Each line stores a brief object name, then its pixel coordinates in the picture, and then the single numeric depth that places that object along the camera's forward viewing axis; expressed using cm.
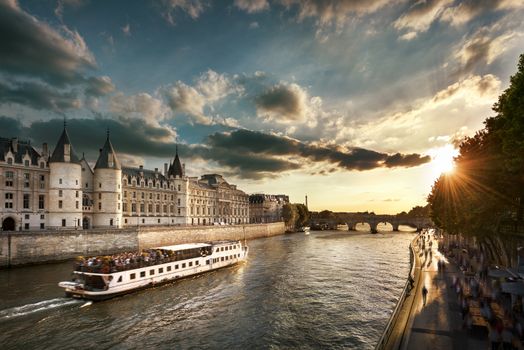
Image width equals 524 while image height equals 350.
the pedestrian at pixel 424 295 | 2483
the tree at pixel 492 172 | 2027
